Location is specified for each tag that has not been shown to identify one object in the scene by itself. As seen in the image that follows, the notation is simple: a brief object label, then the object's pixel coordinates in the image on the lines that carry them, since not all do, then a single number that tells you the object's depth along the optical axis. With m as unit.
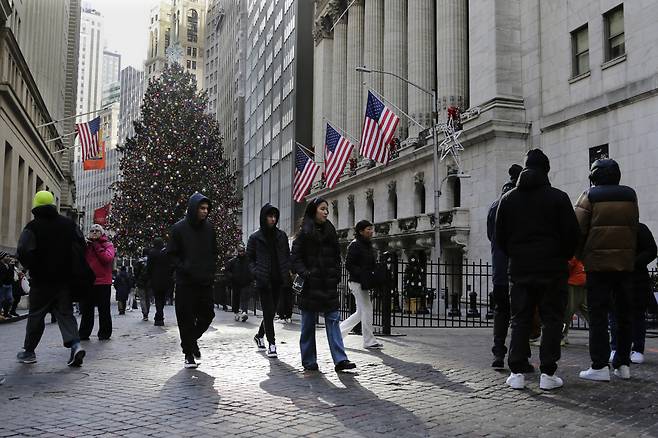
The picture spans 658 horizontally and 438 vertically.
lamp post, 24.97
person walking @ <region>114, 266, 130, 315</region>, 19.70
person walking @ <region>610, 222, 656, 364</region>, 7.34
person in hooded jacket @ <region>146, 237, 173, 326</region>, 14.58
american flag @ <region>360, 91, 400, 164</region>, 23.06
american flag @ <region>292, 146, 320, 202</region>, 30.72
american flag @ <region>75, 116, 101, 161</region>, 29.08
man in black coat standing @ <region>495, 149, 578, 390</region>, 5.92
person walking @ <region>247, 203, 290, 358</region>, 8.54
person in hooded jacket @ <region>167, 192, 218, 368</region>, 7.68
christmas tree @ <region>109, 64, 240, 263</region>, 38.62
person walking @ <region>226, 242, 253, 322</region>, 16.44
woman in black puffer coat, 7.34
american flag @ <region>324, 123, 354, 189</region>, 26.72
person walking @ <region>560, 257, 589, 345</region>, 9.51
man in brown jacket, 6.37
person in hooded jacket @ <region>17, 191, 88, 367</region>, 7.54
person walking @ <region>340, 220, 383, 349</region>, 9.56
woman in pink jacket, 10.98
